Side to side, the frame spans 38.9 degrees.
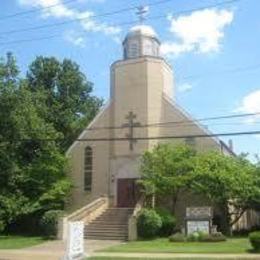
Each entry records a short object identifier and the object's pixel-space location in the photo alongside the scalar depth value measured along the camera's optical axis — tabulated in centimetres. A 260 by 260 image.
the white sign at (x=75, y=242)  1017
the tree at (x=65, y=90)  2839
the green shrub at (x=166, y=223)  1955
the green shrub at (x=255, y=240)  1410
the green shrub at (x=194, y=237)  1747
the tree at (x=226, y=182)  1951
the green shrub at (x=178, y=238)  1741
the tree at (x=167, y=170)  2033
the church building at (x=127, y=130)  2302
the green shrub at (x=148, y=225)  1886
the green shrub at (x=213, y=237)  1717
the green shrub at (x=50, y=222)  2011
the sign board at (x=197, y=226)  1820
